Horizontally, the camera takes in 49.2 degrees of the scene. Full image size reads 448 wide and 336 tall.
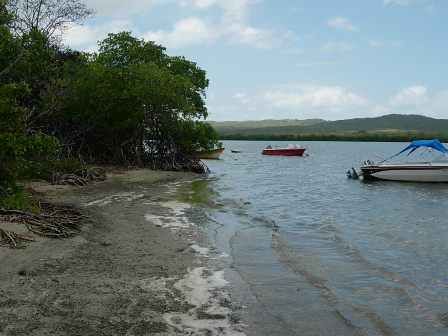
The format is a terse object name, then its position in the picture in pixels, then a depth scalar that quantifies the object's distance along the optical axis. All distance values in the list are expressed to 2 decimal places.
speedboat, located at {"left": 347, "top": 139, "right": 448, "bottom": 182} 31.75
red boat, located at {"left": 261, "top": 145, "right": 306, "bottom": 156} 71.06
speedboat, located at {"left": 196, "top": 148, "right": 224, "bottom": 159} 56.61
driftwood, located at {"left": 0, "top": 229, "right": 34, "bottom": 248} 10.32
